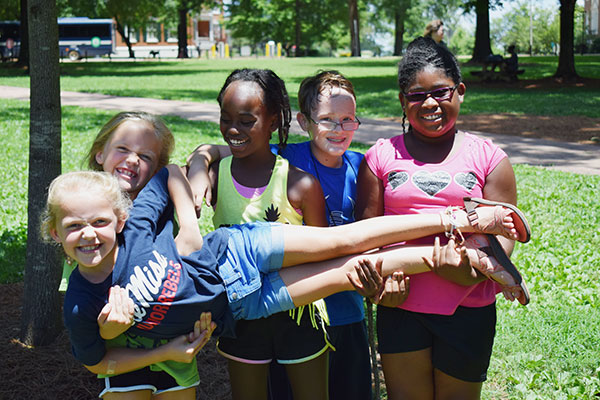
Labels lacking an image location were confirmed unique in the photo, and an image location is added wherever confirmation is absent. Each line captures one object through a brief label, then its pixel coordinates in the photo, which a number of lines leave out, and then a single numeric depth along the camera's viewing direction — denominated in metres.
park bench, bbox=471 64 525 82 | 21.48
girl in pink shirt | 2.46
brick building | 64.94
